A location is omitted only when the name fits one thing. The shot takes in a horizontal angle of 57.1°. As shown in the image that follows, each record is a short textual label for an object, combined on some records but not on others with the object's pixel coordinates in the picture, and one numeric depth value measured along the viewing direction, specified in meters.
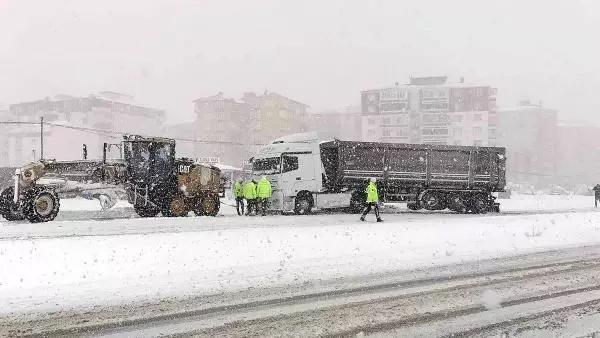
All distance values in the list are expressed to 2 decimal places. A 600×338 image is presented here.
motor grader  19.28
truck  25.39
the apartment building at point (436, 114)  94.31
